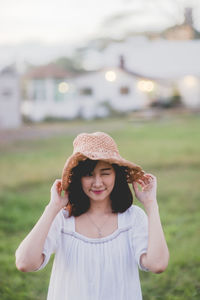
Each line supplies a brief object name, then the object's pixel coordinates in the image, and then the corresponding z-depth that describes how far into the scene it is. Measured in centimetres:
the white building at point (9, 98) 1579
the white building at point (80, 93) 1848
